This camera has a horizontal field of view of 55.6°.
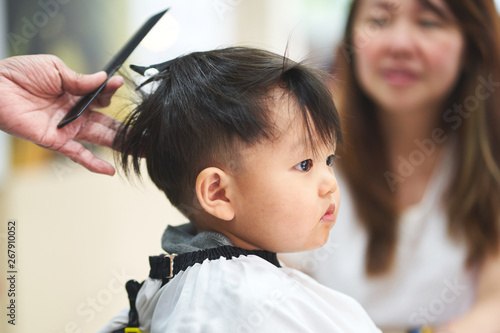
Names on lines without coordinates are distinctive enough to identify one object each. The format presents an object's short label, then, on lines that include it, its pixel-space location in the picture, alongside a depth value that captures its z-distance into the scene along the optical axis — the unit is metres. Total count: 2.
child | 0.57
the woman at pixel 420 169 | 1.16
